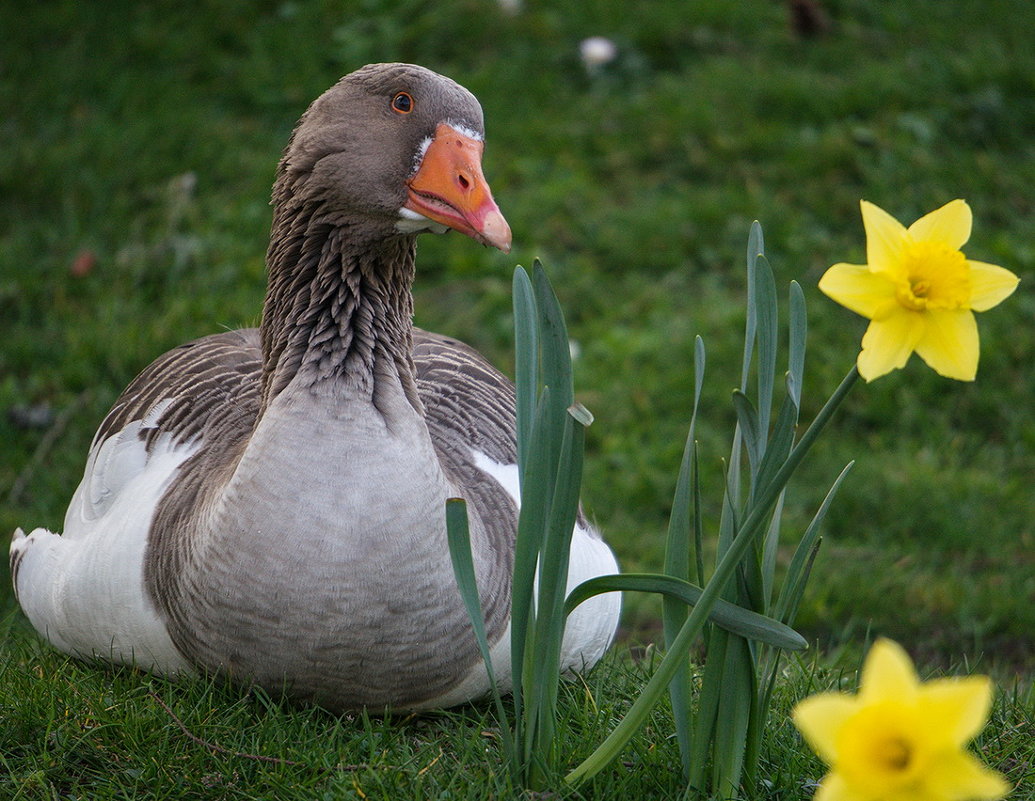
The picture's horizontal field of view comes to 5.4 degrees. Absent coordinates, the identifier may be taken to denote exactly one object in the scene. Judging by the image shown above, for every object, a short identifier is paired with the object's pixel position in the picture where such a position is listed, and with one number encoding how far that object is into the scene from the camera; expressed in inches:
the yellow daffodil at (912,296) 222.6
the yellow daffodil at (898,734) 219.4
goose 232.7
